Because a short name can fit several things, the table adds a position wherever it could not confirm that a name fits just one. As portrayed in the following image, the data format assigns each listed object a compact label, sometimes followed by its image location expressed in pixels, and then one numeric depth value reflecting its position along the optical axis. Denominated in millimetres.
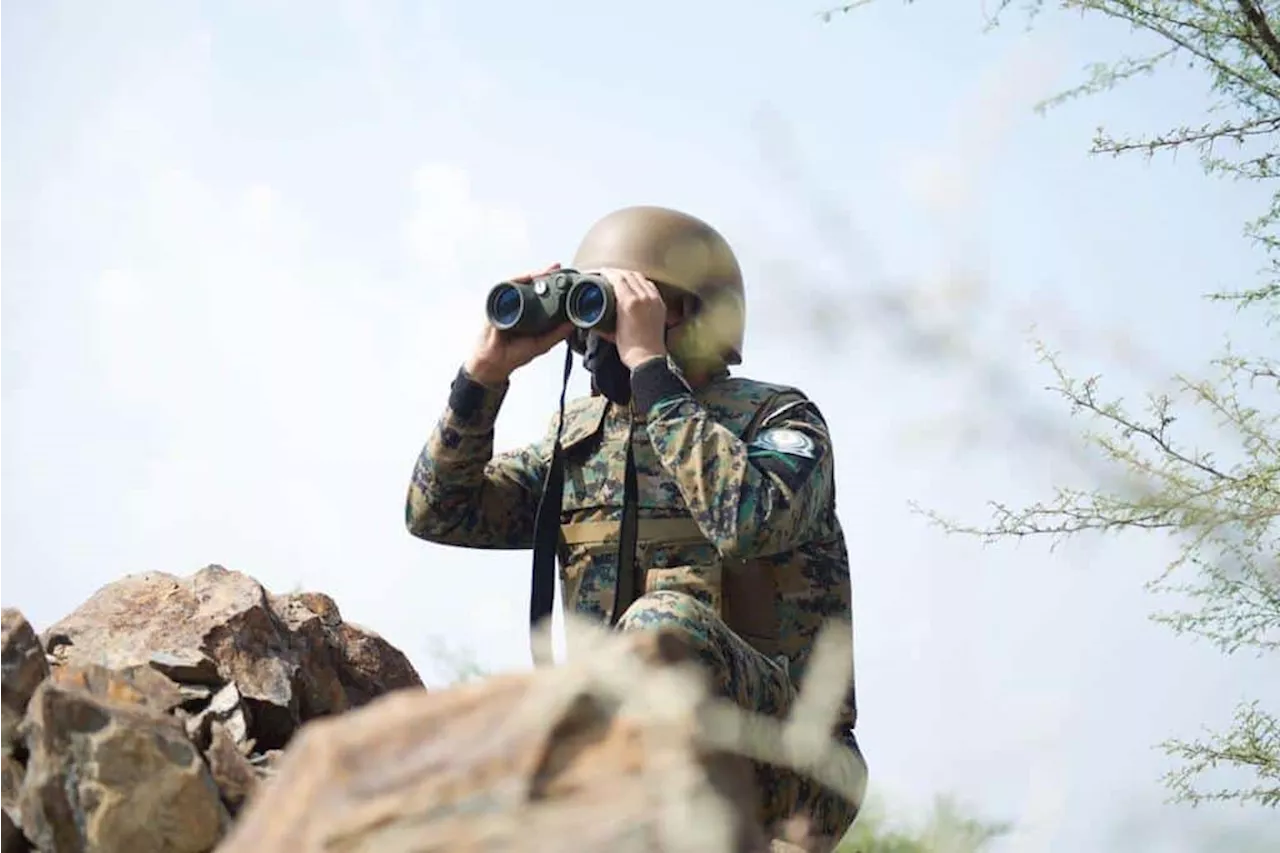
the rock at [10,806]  6262
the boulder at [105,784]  5895
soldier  7504
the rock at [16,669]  7086
